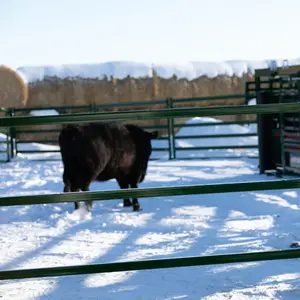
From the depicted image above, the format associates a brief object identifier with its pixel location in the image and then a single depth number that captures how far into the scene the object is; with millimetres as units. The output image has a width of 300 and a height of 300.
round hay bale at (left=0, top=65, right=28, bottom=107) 23188
